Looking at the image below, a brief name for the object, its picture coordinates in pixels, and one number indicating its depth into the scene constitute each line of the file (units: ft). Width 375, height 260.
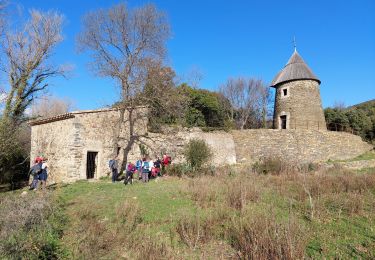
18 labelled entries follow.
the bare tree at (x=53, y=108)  116.63
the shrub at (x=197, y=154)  49.85
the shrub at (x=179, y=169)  46.33
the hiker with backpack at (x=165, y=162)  49.95
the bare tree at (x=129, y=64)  52.13
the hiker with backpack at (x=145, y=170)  42.06
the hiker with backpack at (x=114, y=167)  44.78
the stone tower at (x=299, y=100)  72.38
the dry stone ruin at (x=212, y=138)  47.57
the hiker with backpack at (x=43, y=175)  38.91
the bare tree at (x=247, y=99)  106.42
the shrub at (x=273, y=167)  43.13
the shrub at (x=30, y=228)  14.62
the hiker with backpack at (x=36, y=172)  38.32
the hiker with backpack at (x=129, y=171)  40.91
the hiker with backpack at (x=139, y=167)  44.36
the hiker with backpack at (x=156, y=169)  45.57
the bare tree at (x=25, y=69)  53.78
